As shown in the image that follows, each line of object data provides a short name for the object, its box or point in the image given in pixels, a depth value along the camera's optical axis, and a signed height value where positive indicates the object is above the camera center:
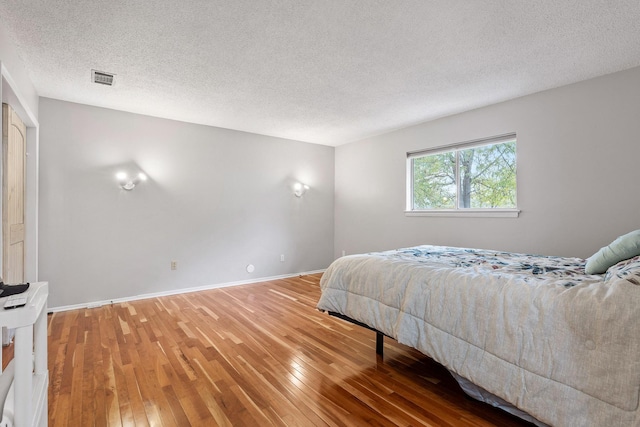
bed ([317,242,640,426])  1.25 -0.59
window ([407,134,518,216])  3.62 +0.46
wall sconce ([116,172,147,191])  3.89 +0.41
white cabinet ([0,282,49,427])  0.88 -0.45
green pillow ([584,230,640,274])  1.67 -0.22
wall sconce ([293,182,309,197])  5.43 +0.44
